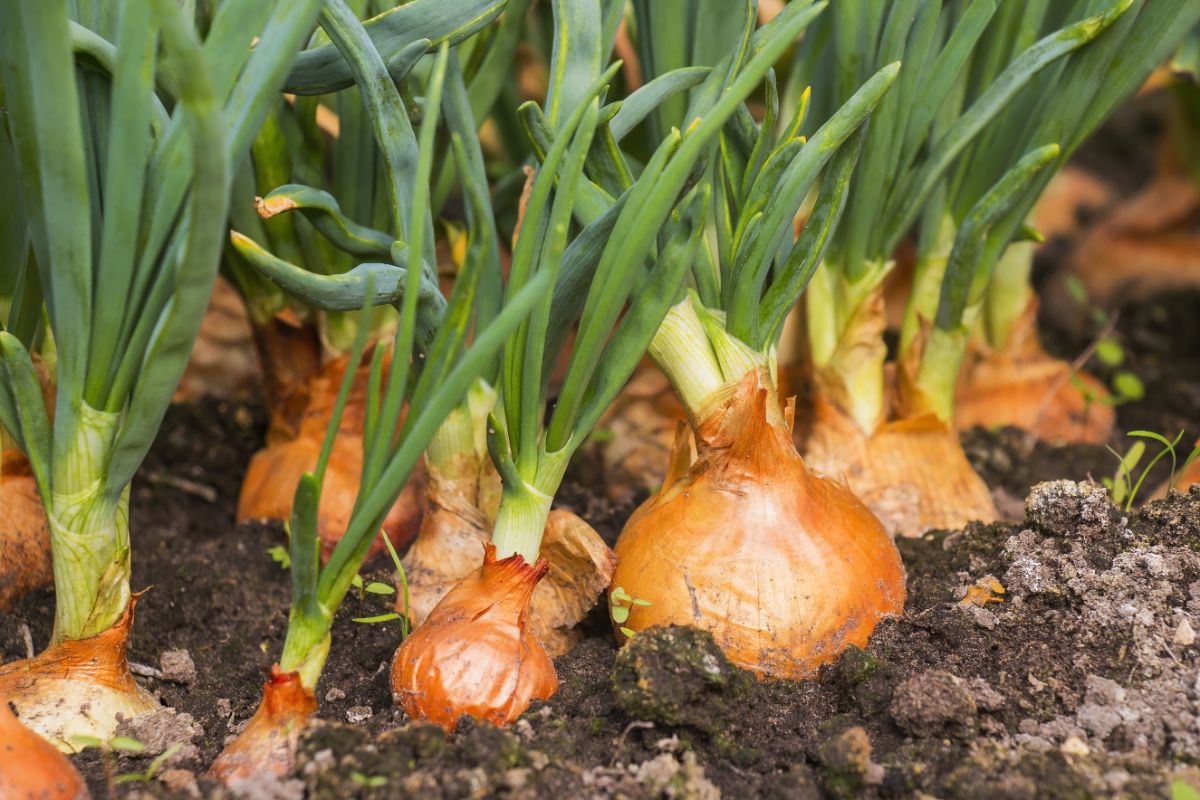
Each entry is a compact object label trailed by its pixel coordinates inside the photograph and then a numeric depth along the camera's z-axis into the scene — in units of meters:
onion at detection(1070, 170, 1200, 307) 1.12
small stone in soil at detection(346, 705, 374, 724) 0.76
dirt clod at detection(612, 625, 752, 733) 0.74
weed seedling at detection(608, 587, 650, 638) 0.78
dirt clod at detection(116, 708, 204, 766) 0.75
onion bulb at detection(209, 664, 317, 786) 0.73
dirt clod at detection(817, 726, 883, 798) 0.73
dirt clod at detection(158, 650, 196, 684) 0.79
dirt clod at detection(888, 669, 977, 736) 0.74
